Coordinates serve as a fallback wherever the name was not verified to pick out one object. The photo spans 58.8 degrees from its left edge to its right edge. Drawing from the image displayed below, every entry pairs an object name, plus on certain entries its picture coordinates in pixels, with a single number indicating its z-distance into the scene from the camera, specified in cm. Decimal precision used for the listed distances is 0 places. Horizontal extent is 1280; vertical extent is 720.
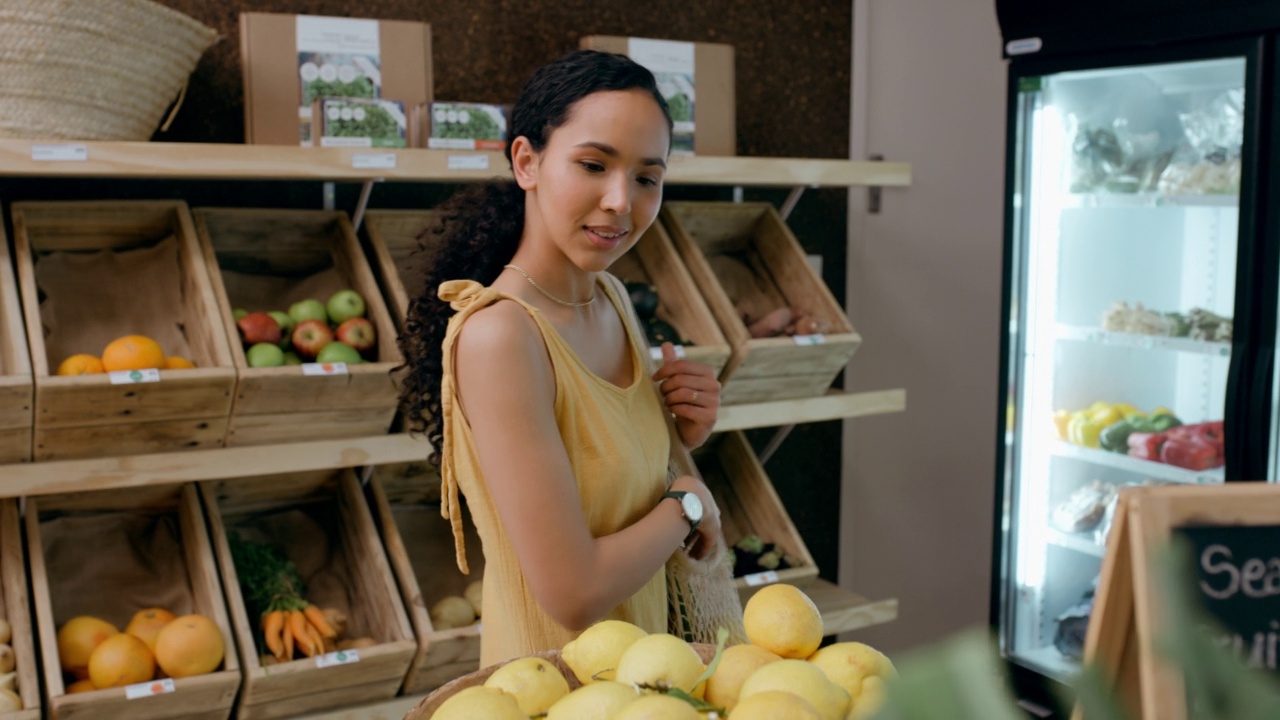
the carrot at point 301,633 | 242
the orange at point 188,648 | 225
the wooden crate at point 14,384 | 211
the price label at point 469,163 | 252
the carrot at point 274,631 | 241
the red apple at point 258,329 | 249
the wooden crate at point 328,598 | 236
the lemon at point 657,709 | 81
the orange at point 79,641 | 231
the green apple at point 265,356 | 241
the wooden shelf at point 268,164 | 216
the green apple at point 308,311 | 261
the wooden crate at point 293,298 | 236
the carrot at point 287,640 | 241
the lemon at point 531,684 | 98
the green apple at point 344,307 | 262
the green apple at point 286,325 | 262
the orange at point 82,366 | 226
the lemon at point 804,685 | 89
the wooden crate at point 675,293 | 281
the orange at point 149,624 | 234
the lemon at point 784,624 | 107
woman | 130
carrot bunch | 243
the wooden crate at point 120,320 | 221
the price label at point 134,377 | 216
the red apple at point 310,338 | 253
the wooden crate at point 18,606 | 218
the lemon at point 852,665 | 99
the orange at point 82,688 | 225
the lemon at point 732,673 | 97
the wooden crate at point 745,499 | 314
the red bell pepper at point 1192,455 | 273
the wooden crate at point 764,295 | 290
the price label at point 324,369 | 234
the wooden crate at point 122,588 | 219
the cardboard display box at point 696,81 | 304
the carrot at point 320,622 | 248
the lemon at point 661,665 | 93
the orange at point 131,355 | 223
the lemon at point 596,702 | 86
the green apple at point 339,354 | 245
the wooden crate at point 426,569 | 250
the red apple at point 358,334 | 255
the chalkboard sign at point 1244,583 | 87
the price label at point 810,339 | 292
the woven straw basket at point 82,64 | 211
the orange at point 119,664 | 223
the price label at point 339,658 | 236
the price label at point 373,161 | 244
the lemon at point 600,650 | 102
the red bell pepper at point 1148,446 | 288
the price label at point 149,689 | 218
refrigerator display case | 278
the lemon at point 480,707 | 85
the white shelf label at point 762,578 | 292
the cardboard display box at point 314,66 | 261
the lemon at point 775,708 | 80
